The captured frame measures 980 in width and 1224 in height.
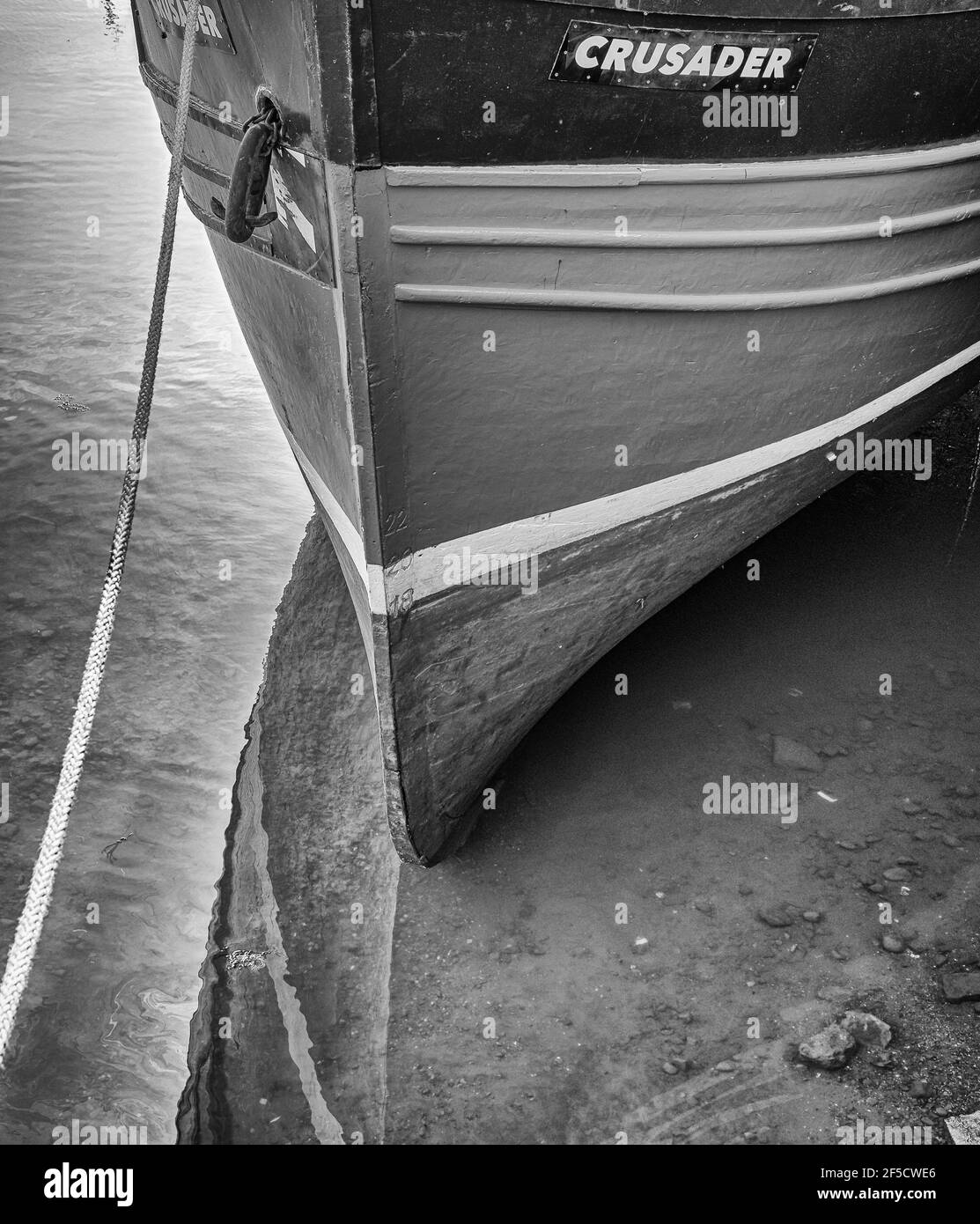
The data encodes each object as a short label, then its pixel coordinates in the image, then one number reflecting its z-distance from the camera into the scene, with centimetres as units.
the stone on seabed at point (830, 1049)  270
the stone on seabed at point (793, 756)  363
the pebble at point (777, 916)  310
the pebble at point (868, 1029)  274
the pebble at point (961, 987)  282
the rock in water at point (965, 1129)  253
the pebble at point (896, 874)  321
